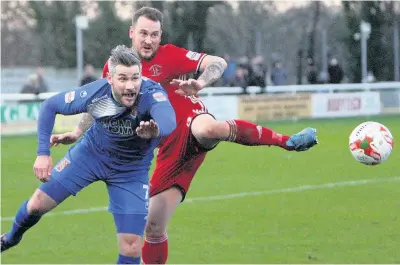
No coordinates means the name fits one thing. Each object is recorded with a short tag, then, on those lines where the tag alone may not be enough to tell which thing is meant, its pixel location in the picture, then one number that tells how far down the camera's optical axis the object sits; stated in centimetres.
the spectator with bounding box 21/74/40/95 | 2610
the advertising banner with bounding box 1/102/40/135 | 2362
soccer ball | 912
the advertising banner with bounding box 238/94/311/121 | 2723
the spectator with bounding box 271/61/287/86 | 3180
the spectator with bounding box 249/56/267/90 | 2859
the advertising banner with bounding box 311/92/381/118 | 2908
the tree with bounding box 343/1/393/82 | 4000
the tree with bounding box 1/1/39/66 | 4334
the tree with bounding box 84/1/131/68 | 4297
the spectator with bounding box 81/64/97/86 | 2634
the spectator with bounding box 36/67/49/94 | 2642
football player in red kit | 819
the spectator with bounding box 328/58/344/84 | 3122
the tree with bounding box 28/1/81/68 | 4256
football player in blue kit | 719
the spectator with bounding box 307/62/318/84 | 3173
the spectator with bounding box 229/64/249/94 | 2866
